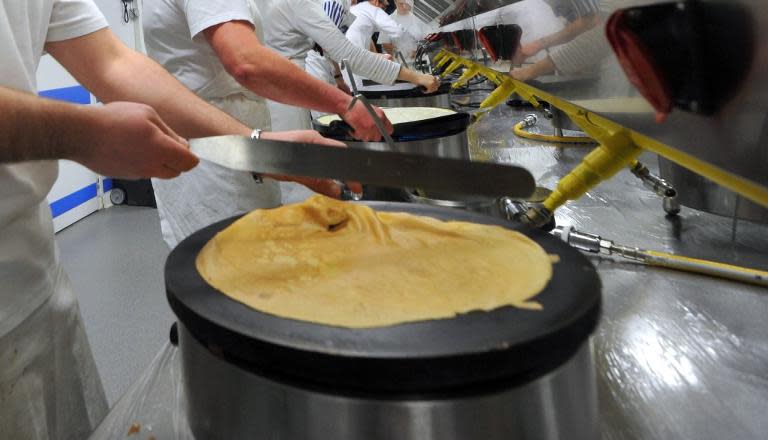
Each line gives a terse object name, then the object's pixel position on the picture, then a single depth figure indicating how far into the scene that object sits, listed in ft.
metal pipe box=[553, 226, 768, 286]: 3.22
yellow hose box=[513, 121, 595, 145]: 6.77
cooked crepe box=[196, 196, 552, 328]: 1.84
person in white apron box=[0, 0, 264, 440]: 2.38
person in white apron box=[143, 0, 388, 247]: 4.72
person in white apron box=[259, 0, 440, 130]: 8.14
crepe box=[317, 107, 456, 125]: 5.79
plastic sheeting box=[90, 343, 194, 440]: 2.24
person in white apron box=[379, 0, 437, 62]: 20.10
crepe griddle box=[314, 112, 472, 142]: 4.67
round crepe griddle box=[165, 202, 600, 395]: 1.52
